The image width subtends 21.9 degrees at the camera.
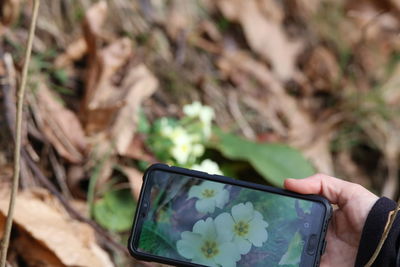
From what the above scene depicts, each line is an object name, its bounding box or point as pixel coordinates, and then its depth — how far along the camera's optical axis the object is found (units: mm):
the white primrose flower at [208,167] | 1152
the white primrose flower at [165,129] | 1212
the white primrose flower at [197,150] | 1194
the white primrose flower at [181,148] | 1182
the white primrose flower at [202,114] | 1251
